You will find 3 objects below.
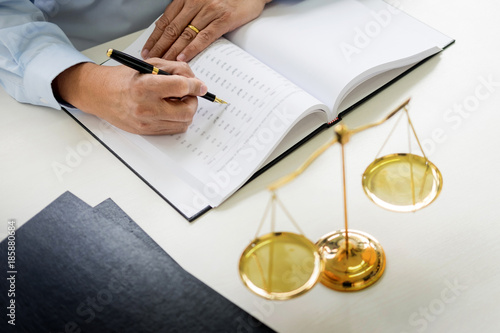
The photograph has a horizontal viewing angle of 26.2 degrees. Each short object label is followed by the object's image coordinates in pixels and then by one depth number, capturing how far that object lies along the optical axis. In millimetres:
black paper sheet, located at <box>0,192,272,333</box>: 919
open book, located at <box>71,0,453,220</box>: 1047
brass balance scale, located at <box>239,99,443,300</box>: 844
